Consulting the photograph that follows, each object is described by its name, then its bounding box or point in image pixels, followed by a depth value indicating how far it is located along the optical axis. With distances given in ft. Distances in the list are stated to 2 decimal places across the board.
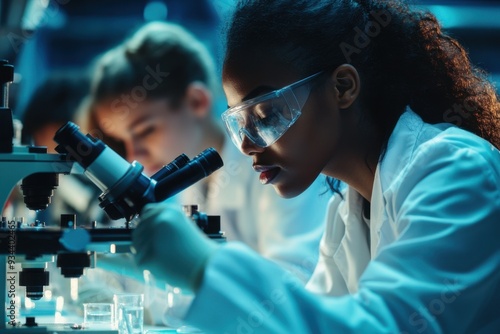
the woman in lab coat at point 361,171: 4.33
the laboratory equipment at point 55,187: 4.67
